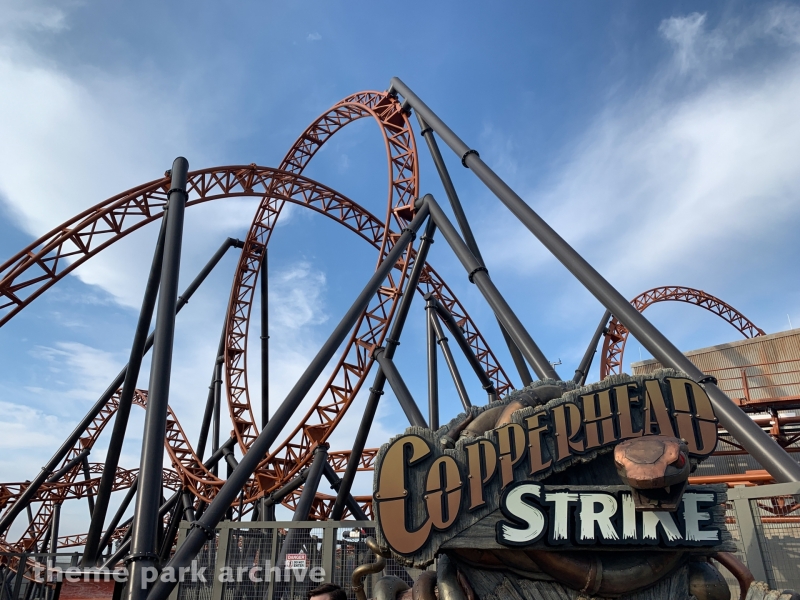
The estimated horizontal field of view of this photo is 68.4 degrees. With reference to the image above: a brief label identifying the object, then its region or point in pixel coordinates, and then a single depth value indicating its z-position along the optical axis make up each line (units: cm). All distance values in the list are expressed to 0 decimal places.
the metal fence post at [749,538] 377
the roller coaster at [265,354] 528
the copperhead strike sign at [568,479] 304
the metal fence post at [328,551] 479
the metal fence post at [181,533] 550
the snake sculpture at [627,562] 298
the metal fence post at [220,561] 477
